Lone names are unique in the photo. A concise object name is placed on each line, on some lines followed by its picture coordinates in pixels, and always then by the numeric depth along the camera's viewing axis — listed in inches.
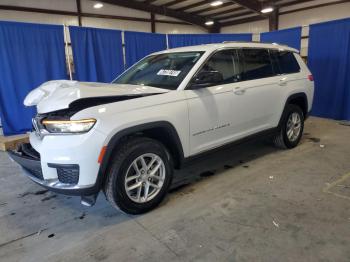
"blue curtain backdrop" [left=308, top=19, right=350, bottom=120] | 251.6
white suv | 88.6
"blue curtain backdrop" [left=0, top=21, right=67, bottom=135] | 232.1
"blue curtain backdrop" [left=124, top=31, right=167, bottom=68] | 297.4
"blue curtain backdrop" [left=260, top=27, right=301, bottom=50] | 288.4
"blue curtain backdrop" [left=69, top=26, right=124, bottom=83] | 264.8
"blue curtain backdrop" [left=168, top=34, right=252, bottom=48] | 332.2
